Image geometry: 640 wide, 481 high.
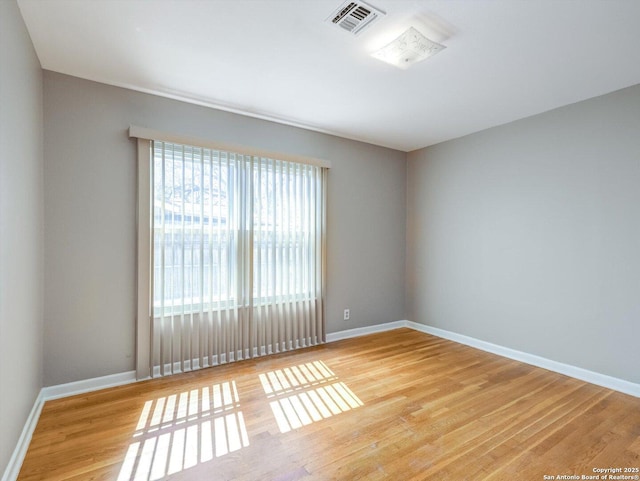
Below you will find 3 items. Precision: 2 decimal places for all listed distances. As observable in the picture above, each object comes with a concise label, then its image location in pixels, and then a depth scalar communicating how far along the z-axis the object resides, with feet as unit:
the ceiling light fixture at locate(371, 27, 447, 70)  6.92
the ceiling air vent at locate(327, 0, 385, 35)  6.10
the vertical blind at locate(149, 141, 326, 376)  9.84
